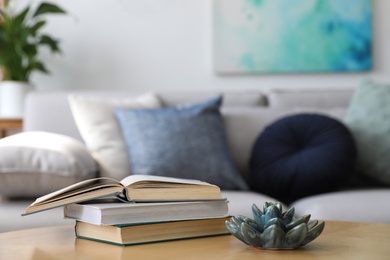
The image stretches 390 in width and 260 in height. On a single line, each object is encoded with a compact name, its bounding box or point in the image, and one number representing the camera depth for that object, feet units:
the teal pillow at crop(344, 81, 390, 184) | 8.46
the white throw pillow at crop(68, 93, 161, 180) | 8.23
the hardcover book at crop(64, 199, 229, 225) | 3.96
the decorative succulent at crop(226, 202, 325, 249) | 3.80
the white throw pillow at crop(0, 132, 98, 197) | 7.05
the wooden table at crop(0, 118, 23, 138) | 10.39
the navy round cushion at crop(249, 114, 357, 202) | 8.14
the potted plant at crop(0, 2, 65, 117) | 10.94
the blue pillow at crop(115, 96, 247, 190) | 8.13
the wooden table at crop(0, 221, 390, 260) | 3.66
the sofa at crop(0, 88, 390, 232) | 7.25
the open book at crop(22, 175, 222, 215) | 4.08
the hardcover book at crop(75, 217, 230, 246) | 3.96
